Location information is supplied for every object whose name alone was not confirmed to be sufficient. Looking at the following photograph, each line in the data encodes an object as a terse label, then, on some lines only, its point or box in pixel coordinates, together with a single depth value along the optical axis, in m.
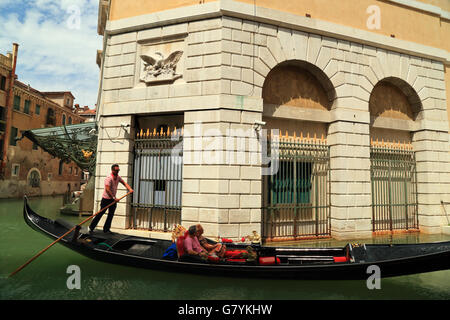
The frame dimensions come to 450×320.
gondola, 4.25
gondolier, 6.72
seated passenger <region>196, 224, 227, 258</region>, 5.26
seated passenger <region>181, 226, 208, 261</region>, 4.95
